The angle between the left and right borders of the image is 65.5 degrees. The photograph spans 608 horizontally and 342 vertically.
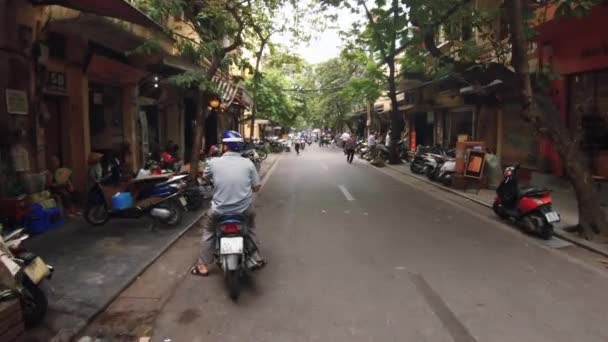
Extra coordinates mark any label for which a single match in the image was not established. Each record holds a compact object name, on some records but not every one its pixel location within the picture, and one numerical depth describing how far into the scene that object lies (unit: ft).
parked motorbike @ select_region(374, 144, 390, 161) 81.51
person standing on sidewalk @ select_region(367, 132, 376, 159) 87.02
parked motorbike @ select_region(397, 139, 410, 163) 81.66
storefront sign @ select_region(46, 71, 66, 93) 29.71
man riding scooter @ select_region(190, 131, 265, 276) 17.78
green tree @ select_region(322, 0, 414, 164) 39.09
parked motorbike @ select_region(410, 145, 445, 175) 60.23
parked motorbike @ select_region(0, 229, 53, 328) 13.42
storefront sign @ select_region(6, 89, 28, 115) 24.11
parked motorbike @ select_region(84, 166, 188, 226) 26.96
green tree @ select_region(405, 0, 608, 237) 25.48
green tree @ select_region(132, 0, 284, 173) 31.19
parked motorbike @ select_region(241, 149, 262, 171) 58.90
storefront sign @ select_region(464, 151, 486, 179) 42.93
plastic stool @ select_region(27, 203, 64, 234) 24.49
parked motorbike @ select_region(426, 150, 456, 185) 47.62
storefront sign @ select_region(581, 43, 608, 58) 36.06
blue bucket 27.02
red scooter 25.54
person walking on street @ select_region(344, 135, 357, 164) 86.17
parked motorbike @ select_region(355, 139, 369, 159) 96.14
